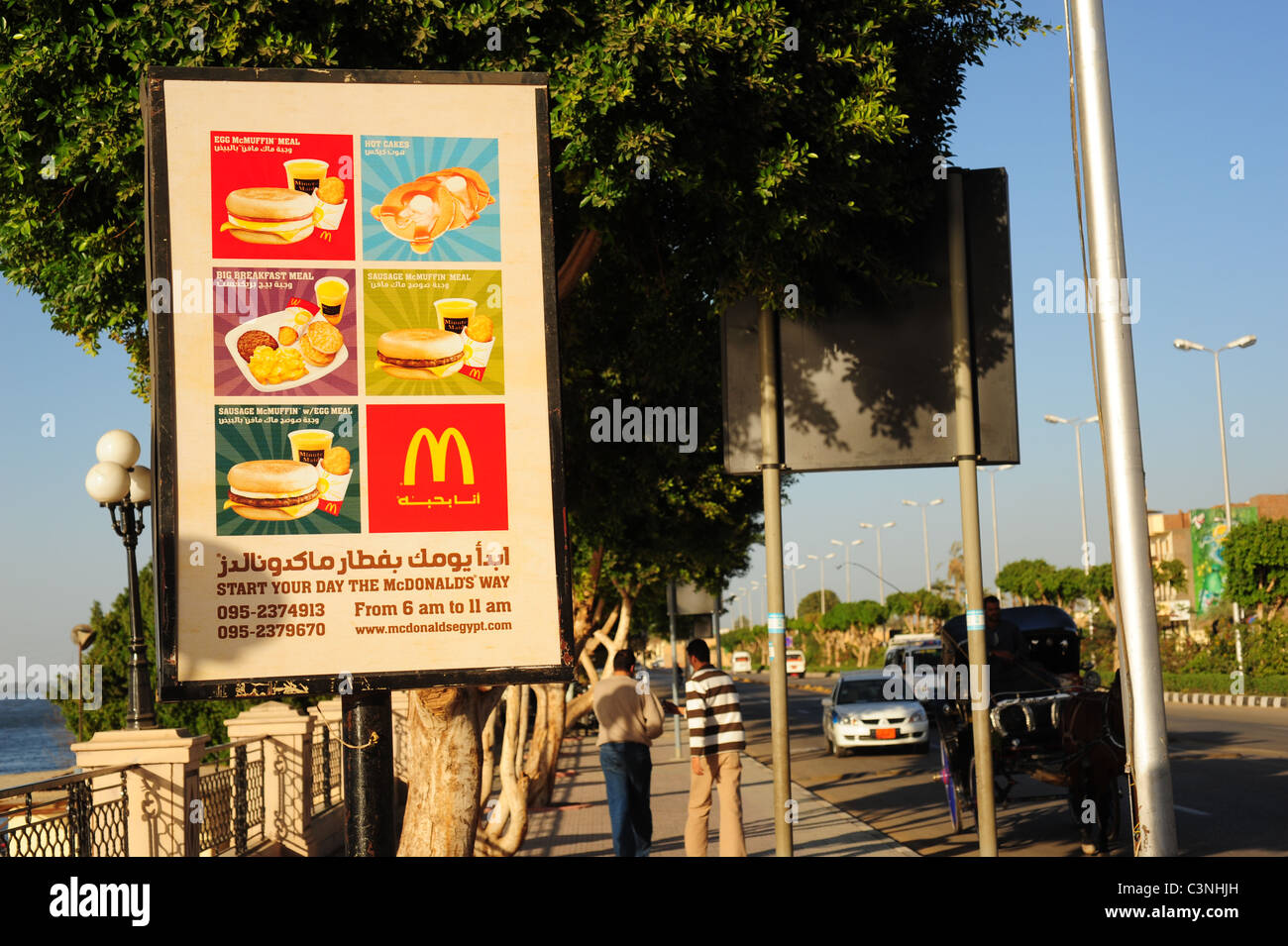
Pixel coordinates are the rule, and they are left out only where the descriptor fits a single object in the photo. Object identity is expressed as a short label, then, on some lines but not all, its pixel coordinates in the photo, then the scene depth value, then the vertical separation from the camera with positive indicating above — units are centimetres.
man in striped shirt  1061 -148
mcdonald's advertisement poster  480 +84
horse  1055 -167
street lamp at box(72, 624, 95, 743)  2325 -48
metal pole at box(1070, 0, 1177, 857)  525 +60
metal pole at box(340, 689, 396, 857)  510 -72
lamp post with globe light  1183 +116
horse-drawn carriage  1075 -152
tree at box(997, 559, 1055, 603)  5788 -49
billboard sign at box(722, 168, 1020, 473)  778 +131
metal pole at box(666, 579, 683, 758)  2305 -152
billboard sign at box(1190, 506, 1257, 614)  6850 +14
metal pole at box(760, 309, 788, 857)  741 +16
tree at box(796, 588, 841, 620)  13200 -311
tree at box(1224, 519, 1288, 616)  3919 -15
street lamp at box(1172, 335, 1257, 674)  4139 +730
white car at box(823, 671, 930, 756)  2438 -295
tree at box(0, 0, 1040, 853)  695 +271
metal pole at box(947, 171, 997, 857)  731 +34
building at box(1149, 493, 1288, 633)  7979 +105
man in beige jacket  1087 -150
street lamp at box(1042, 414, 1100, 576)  5264 +302
